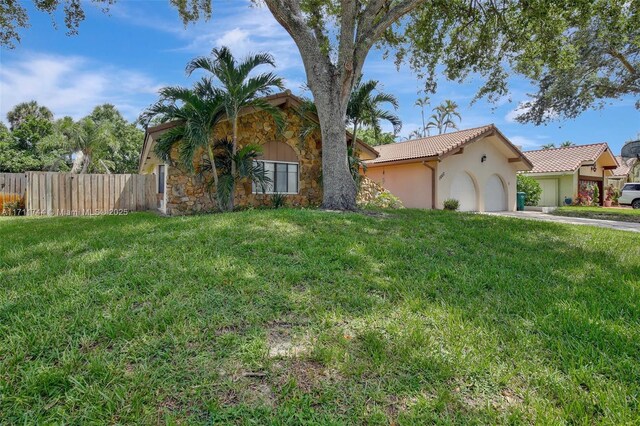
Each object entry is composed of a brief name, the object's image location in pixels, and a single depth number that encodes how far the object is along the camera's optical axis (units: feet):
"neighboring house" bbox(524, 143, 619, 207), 71.36
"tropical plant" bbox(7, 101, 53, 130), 101.24
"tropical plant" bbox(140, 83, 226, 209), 29.40
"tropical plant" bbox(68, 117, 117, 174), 67.15
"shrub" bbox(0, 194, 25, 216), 40.55
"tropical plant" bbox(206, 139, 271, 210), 31.63
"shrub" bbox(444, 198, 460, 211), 49.83
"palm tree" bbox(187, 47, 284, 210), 29.48
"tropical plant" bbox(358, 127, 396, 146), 88.58
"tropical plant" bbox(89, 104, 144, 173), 90.94
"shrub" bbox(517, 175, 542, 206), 70.33
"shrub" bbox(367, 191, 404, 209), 44.12
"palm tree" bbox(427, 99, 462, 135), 133.49
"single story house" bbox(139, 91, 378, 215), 34.01
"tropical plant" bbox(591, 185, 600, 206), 76.04
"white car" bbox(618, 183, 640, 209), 70.74
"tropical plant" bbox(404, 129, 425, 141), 139.64
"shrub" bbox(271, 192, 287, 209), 36.76
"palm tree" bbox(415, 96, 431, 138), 136.17
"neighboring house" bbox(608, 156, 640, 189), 99.16
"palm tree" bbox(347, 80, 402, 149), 36.22
